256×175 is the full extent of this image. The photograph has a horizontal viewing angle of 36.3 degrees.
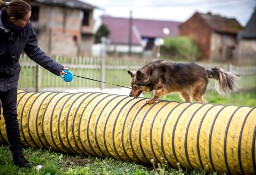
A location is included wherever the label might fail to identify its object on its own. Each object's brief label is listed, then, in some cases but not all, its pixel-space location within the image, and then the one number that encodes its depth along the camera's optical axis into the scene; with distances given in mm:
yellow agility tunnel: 4578
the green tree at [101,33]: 60841
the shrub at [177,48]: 43250
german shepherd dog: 6051
